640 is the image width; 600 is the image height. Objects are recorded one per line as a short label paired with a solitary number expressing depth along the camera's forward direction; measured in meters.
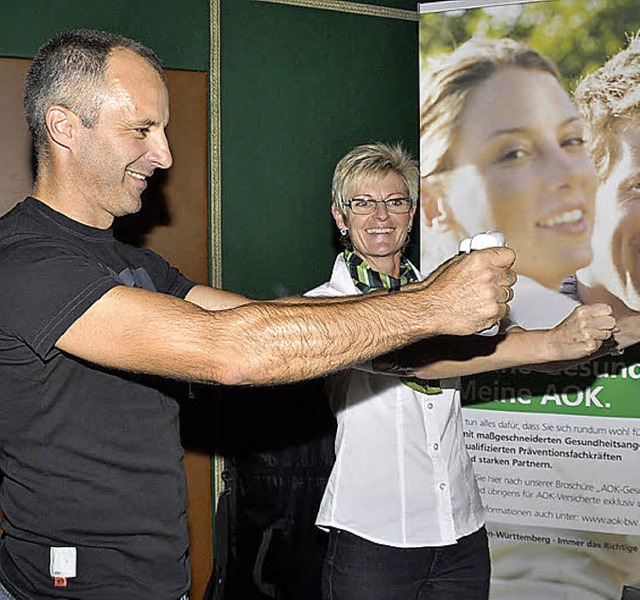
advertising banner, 3.15
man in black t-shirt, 1.47
